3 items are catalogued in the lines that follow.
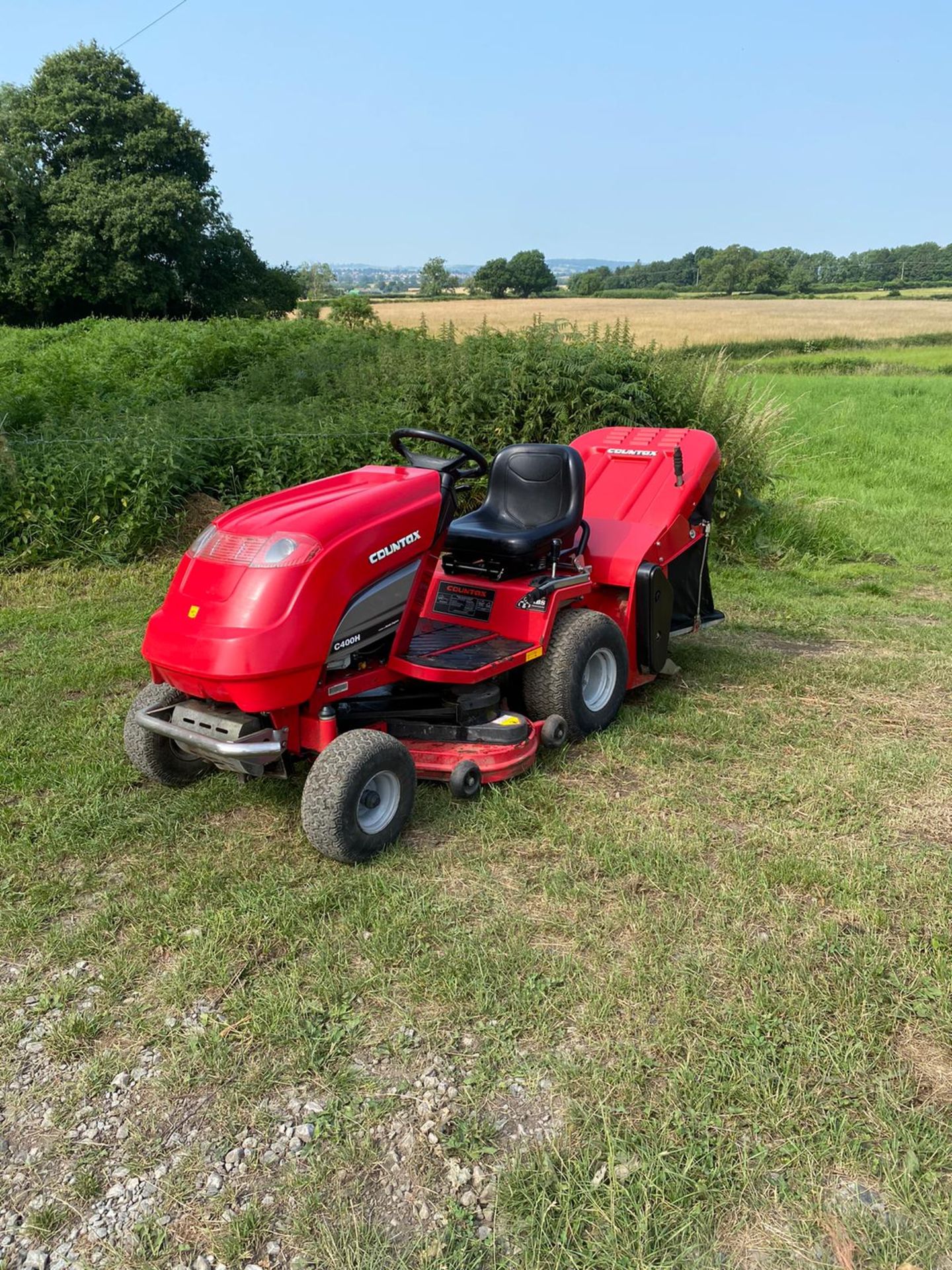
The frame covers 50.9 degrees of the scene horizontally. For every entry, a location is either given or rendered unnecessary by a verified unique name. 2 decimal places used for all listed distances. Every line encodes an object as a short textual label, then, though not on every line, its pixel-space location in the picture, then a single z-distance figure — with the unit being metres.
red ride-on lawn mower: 3.30
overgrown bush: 7.28
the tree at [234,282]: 32.81
